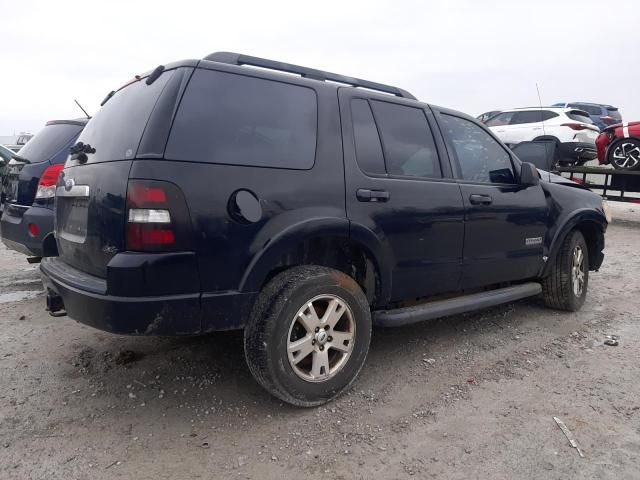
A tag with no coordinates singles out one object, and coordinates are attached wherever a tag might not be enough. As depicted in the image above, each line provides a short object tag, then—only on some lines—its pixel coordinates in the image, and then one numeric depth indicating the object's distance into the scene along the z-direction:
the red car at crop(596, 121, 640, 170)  9.70
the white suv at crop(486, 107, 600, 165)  11.50
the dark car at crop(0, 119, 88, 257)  4.26
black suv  2.29
